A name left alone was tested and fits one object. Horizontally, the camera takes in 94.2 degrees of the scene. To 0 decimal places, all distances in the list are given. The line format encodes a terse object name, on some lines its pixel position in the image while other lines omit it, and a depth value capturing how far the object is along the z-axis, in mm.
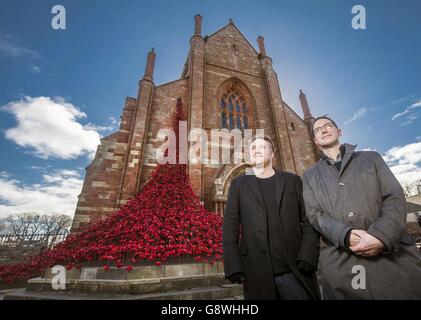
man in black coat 1558
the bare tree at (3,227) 43666
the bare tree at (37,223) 44188
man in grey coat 1386
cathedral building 8234
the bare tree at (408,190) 39834
